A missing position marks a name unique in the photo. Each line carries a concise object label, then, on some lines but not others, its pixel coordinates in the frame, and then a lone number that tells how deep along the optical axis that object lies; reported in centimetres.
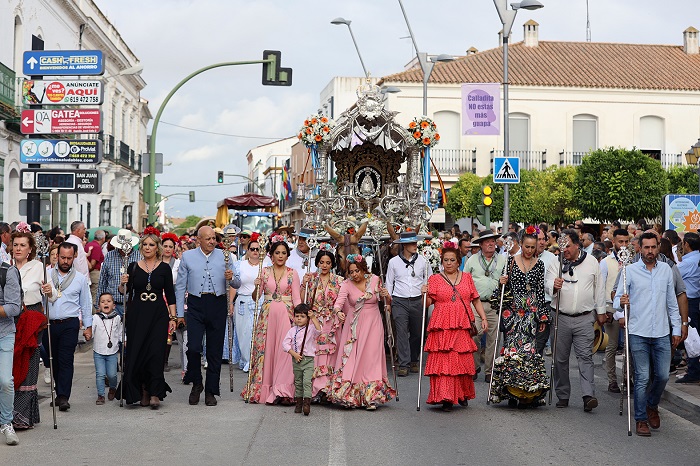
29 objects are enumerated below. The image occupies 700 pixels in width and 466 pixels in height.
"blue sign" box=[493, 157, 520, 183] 2184
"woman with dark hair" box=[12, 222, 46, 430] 932
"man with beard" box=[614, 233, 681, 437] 980
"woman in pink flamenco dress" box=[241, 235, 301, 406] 1130
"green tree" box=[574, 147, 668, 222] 3703
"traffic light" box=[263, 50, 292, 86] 2327
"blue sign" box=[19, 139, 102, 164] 2062
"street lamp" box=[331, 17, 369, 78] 3362
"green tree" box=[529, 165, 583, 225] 4216
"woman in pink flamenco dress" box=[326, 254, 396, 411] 1082
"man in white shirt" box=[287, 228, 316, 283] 1505
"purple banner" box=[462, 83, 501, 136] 2278
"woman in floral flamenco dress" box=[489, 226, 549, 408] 1085
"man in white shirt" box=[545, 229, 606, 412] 1105
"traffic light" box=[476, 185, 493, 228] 2344
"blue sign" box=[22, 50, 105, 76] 2103
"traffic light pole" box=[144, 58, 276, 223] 2444
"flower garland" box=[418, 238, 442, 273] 1598
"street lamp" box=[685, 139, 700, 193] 2402
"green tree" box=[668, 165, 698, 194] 3916
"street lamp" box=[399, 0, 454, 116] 2755
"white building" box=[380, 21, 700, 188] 4959
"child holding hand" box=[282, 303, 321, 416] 1068
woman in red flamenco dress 1080
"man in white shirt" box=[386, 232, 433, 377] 1407
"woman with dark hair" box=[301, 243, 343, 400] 1105
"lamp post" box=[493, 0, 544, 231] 2050
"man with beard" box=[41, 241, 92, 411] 1088
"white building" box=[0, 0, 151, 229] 2769
